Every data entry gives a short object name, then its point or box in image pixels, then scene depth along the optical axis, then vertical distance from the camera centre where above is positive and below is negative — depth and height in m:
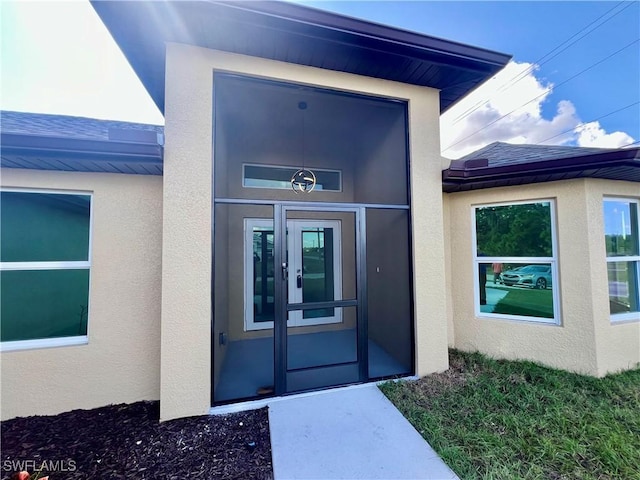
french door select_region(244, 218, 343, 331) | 4.82 -0.23
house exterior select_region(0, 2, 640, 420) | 2.79 +0.25
